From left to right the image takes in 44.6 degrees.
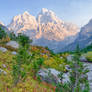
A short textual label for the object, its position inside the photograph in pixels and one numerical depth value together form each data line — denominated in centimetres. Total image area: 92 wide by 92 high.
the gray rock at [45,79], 970
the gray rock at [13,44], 2068
